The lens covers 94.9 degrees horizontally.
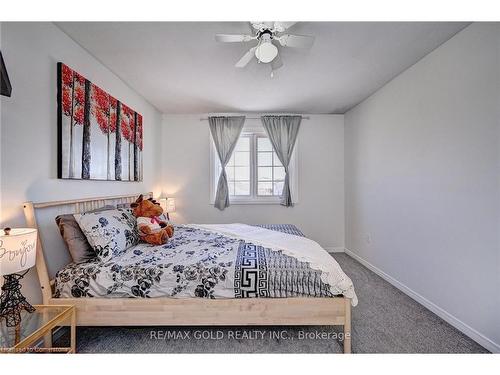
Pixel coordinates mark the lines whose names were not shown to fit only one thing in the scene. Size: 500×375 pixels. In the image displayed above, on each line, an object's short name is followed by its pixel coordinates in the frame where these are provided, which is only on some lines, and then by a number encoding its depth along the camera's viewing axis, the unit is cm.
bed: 164
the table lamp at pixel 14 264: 119
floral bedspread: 165
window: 418
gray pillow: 175
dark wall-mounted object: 140
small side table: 121
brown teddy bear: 222
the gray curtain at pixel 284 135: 403
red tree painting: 191
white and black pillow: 178
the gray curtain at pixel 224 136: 401
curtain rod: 410
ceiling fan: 179
